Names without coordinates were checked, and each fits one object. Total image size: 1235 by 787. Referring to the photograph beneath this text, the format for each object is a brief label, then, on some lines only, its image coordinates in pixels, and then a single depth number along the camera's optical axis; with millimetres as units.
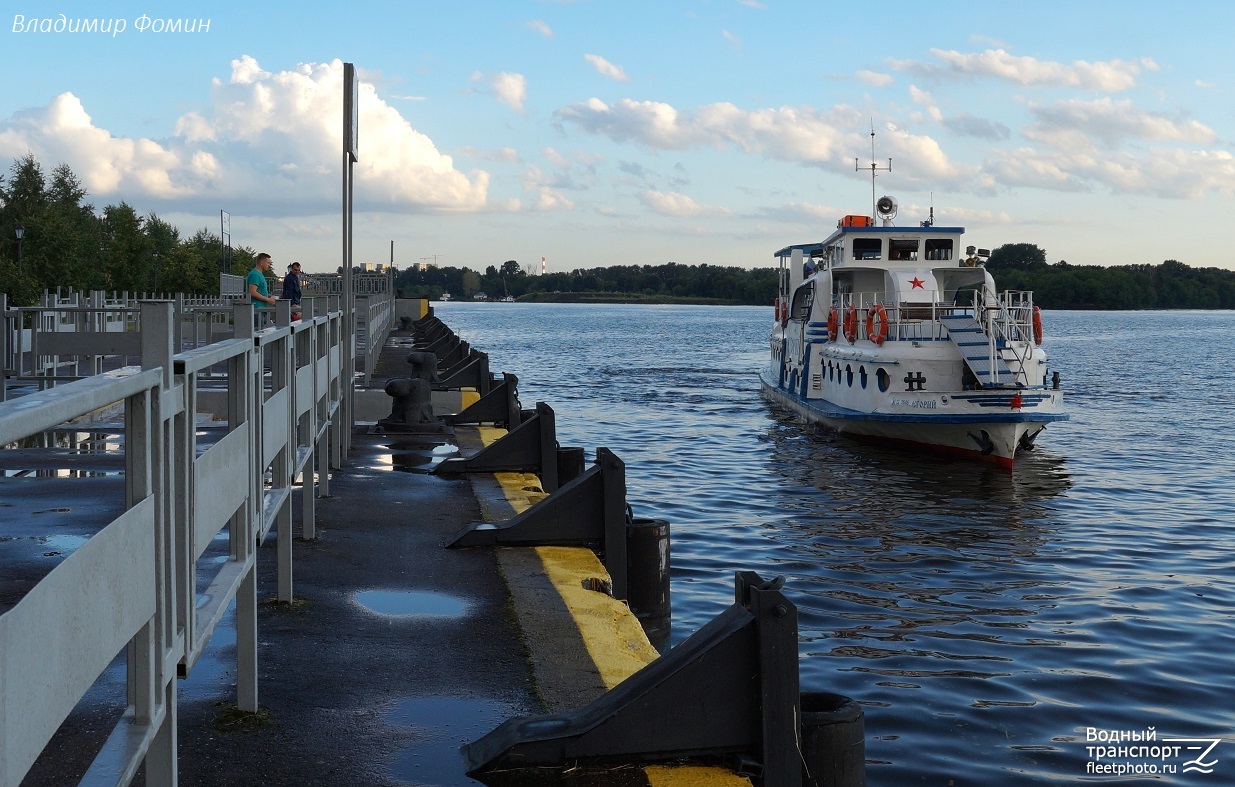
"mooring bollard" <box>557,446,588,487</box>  11922
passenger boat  21141
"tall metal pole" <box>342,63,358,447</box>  12453
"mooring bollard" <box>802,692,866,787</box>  4672
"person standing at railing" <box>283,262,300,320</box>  19688
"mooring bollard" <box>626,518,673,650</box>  8719
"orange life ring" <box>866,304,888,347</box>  22344
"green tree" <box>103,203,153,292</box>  87875
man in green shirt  15242
